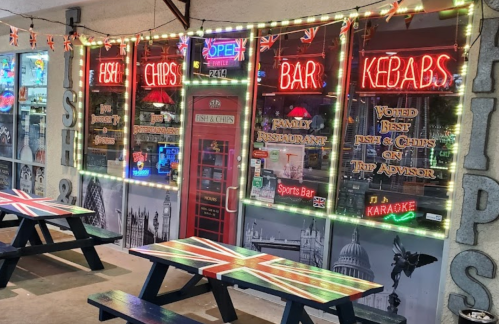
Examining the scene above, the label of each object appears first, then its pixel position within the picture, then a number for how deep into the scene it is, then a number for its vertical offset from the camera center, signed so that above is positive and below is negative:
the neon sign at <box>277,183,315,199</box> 4.66 -0.59
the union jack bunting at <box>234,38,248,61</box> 5.01 +0.86
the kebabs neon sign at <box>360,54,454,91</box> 3.88 +0.58
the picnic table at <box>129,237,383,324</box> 3.02 -1.03
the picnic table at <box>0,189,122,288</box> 4.81 -1.33
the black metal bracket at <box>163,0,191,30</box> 5.29 +1.28
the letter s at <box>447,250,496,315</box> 3.62 -1.05
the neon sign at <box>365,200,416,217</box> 4.06 -0.61
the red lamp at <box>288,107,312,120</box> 4.65 +0.20
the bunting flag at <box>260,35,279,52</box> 4.76 +0.90
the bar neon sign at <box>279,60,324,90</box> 4.58 +0.57
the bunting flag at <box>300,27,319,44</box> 4.38 +0.92
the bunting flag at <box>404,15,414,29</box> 4.04 +1.03
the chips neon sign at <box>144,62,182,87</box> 5.78 +0.62
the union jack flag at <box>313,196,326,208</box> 4.55 -0.65
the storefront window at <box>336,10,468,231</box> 3.88 +0.17
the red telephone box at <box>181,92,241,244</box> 5.24 -0.48
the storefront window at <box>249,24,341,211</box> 4.53 +0.17
